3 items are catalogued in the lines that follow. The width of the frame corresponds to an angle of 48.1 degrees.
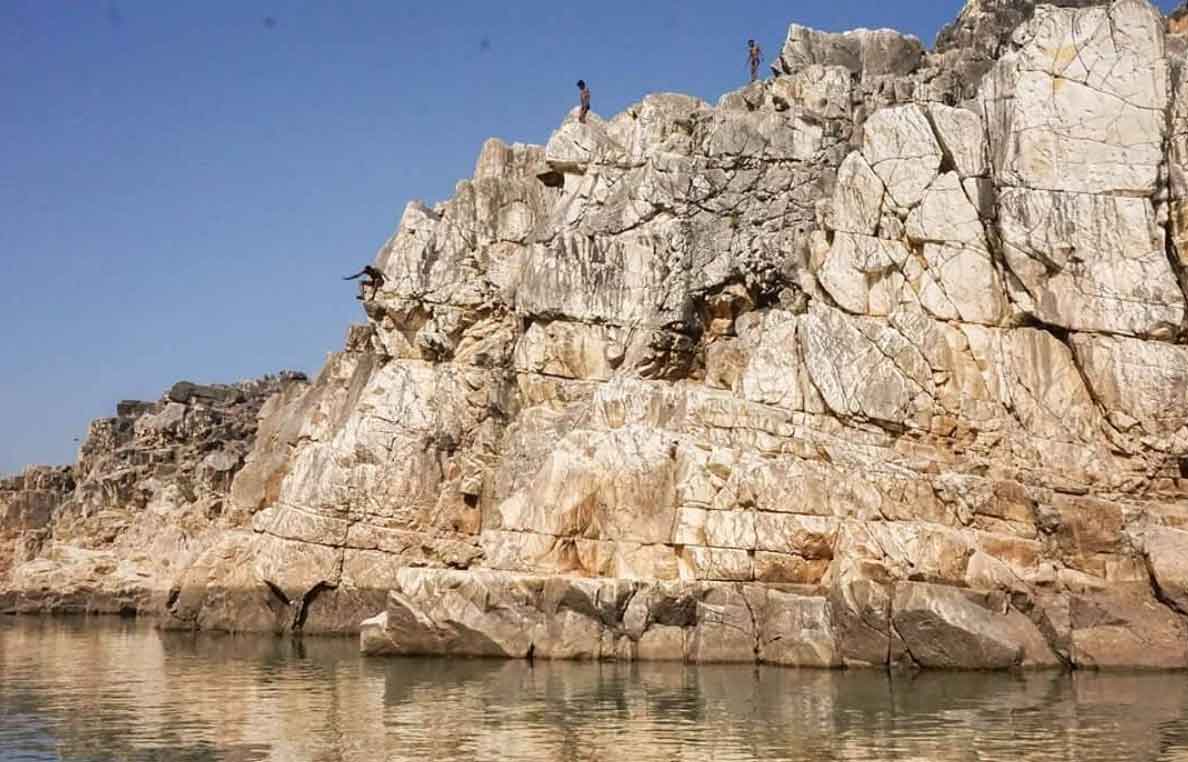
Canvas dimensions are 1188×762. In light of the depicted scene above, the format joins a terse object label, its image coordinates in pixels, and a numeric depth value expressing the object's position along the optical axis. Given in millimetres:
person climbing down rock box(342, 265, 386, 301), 51406
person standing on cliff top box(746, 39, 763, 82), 52188
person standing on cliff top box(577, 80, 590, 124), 51281
